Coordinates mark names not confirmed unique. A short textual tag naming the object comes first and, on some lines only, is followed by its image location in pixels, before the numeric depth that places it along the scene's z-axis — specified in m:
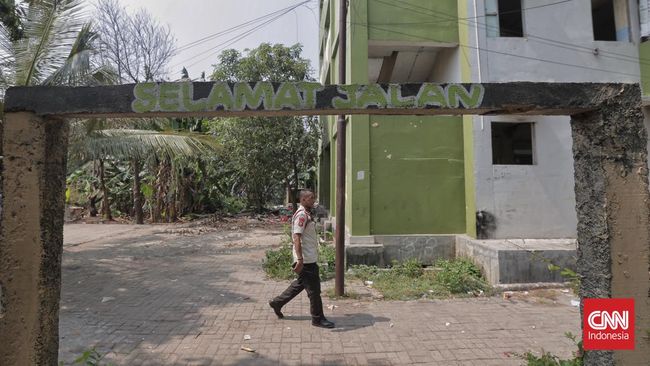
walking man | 5.19
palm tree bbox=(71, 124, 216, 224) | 11.80
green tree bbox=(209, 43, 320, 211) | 17.50
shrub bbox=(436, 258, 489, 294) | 7.01
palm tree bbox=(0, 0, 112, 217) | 6.94
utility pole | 6.68
